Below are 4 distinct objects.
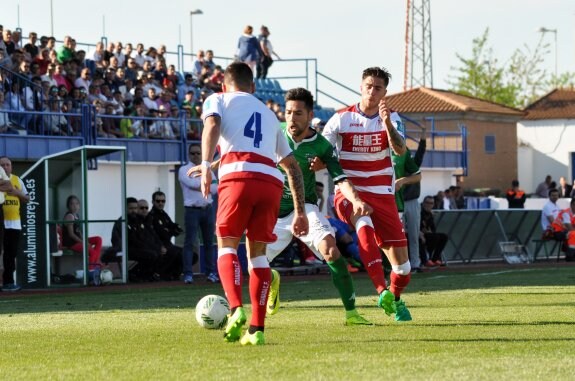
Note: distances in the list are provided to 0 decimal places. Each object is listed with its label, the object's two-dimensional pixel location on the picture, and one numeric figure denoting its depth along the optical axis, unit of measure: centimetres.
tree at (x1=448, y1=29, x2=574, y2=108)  8425
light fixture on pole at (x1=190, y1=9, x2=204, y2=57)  5121
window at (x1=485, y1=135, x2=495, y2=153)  7025
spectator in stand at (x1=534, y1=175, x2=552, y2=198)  5008
